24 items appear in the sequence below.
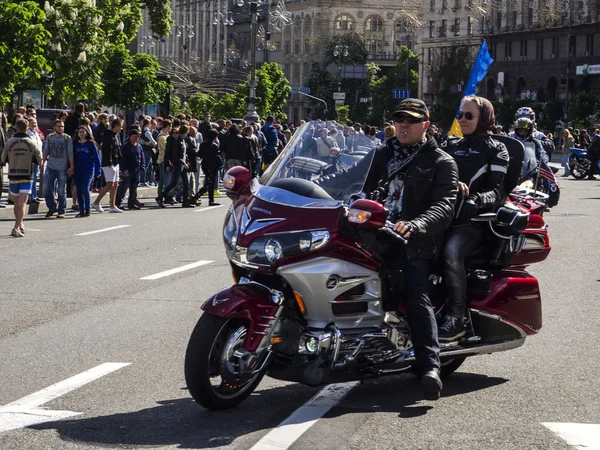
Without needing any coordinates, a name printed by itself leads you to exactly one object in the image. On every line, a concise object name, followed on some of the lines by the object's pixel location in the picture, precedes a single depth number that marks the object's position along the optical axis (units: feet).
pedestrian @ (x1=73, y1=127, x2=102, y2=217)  71.51
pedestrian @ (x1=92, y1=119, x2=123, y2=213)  76.64
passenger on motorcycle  23.30
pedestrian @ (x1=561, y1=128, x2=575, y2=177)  158.30
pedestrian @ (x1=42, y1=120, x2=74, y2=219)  70.59
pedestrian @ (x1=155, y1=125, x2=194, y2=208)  84.64
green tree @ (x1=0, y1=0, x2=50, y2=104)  84.07
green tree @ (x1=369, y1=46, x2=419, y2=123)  414.00
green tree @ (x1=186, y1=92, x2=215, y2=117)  293.64
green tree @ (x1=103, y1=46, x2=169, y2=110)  121.19
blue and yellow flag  67.43
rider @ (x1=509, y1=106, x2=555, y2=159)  53.52
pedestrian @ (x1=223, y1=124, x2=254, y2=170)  89.71
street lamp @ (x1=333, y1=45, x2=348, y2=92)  429.50
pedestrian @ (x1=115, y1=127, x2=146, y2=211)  79.66
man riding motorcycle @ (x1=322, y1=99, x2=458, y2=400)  22.07
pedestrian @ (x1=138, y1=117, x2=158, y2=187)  96.17
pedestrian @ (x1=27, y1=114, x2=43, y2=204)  71.06
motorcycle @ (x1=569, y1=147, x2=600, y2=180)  147.32
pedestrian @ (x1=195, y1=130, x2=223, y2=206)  86.94
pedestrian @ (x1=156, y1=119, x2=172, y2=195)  85.97
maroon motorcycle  20.54
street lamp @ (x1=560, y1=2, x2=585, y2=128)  343.01
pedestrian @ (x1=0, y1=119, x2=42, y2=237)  59.52
